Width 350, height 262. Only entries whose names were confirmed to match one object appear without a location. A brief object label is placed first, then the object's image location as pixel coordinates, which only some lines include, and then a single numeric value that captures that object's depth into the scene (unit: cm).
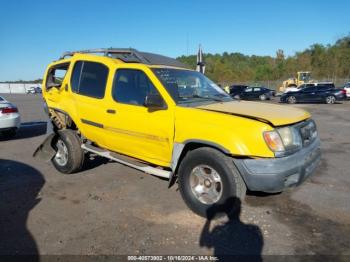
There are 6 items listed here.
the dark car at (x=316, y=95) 2523
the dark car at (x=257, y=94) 3284
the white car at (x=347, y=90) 2745
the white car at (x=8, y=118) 1017
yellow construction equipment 4625
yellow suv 411
